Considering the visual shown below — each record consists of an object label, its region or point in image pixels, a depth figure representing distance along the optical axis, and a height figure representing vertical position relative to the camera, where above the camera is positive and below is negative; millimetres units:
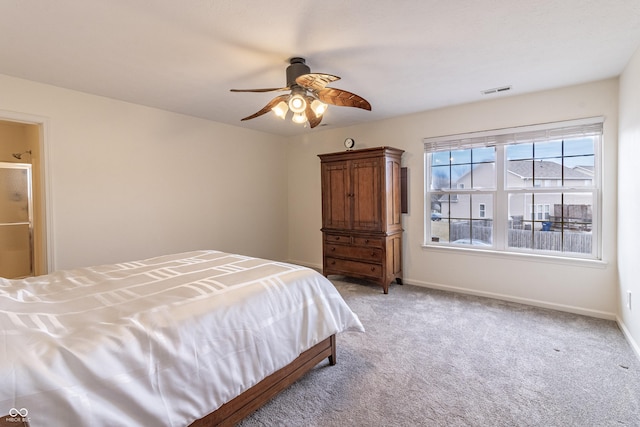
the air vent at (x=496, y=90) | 3217 +1291
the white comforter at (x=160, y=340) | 1051 -579
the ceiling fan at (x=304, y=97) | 2350 +918
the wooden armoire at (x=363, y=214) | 3959 -77
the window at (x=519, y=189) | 3236 +226
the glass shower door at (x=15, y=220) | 4180 -116
